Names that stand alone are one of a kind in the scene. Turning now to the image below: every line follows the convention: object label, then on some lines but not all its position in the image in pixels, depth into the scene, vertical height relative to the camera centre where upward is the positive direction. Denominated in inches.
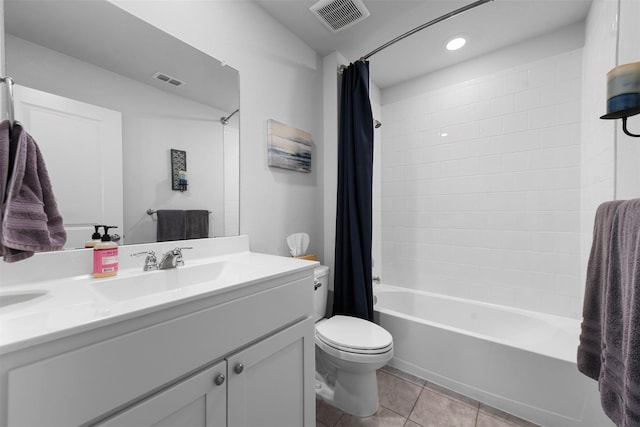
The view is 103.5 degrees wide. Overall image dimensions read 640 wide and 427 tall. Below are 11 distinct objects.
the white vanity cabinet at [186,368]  18.8 -15.1
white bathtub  50.5 -35.3
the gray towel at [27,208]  24.8 +0.6
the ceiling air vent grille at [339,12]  59.2 +48.9
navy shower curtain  71.4 +3.5
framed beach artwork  64.6 +17.8
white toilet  52.2 -30.9
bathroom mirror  34.6 +19.2
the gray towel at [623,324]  21.5 -11.2
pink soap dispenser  35.4 -6.5
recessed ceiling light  72.8 +49.5
